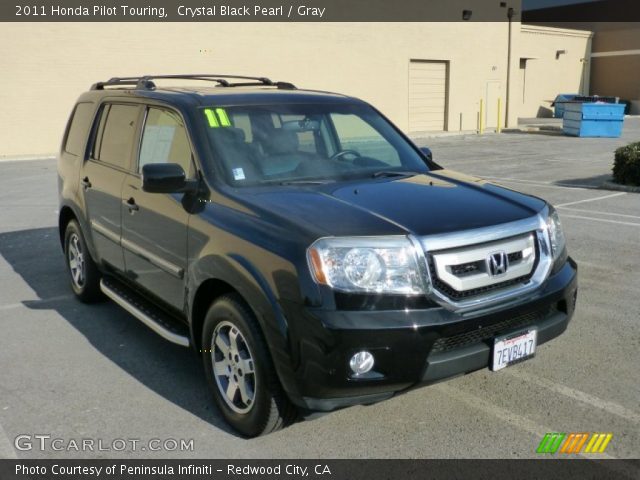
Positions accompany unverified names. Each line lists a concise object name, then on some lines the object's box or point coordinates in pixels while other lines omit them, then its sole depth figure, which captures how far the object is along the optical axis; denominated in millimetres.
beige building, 19328
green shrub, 11547
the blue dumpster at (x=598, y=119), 25125
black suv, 3021
